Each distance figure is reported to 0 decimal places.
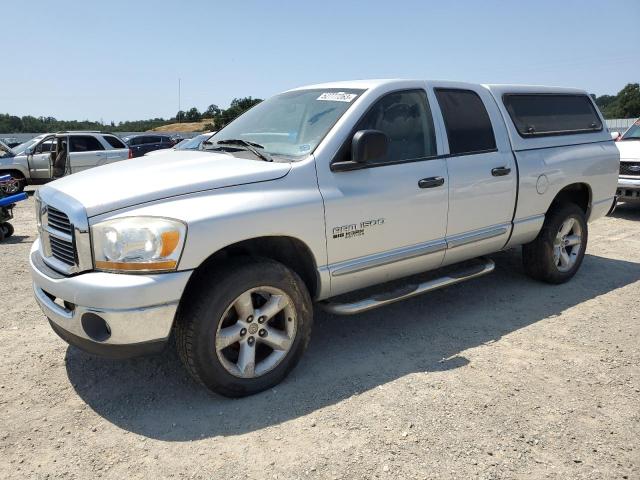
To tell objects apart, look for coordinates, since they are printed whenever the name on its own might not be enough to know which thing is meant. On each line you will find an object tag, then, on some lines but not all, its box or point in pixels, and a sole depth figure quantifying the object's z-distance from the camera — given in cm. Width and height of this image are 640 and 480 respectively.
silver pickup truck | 287
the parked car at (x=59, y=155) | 1454
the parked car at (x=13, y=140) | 3036
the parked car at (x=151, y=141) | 2495
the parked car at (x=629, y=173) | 895
